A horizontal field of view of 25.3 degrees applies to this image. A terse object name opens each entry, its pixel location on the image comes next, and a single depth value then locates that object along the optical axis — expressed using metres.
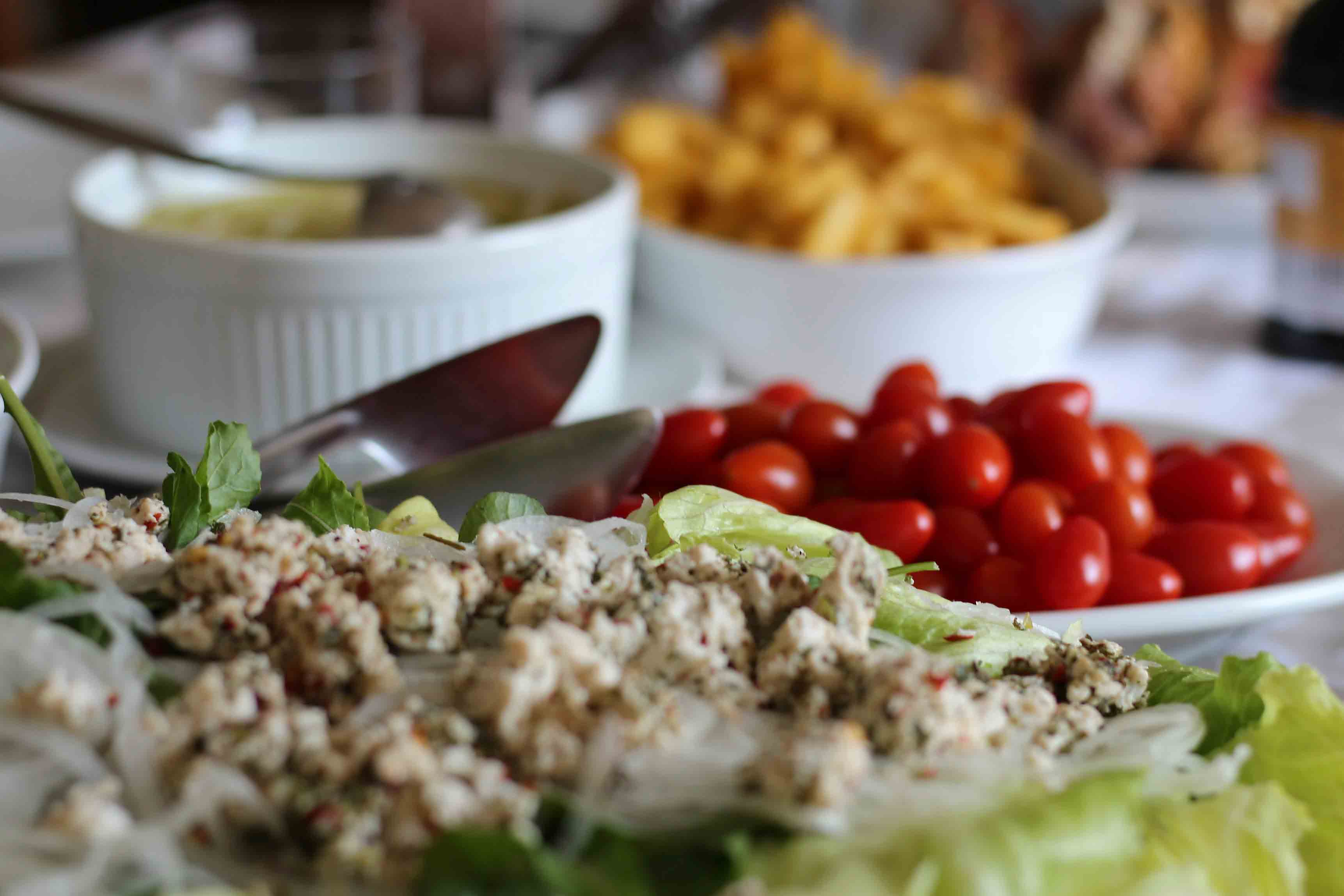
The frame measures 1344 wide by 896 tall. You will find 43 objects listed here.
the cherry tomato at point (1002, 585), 0.73
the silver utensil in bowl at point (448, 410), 0.77
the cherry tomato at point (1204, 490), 0.78
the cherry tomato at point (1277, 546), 0.77
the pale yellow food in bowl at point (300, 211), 0.90
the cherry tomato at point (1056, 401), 0.79
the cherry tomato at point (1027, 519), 0.75
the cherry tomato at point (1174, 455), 0.80
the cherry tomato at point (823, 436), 0.78
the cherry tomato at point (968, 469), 0.76
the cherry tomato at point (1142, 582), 0.73
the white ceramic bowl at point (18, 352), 0.75
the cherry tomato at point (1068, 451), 0.77
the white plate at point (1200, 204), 1.21
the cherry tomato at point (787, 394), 0.82
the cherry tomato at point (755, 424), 0.80
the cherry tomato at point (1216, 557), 0.75
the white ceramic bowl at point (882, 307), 0.94
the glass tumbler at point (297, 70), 1.05
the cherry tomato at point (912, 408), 0.78
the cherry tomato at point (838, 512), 0.75
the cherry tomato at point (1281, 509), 0.78
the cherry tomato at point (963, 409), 0.81
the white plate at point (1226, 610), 0.70
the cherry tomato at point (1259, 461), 0.79
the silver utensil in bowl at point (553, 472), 0.74
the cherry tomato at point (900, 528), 0.74
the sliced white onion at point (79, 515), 0.63
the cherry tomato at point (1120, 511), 0.76
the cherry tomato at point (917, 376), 0.79
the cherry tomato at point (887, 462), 0.77
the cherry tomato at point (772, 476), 0.76
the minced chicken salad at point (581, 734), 0.53
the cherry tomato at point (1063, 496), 0.76
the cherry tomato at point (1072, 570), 0.72
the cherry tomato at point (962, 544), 0.75
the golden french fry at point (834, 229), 0.95
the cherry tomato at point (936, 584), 0.73
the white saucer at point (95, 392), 0.84
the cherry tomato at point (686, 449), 0.78
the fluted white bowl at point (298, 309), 0.83
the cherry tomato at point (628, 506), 0.73
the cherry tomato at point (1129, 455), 0.78
